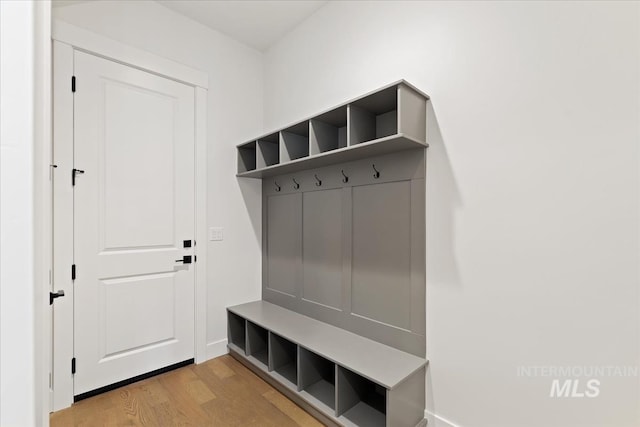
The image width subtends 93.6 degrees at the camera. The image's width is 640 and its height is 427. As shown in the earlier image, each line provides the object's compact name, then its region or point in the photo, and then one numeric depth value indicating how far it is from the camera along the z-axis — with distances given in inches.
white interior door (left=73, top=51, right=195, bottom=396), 83.8
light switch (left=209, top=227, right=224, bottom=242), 108.4
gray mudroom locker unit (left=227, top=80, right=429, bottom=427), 71.1
